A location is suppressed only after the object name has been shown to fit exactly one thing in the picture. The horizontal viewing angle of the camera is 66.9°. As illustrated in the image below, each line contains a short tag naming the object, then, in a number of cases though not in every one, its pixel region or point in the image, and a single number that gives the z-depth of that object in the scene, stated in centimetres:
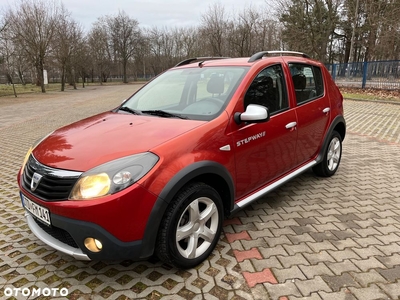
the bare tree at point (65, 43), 3062
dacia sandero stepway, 209
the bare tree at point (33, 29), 2784
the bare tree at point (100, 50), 5738
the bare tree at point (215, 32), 4231
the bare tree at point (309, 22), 2845
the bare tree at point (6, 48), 2556
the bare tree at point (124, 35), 6306
